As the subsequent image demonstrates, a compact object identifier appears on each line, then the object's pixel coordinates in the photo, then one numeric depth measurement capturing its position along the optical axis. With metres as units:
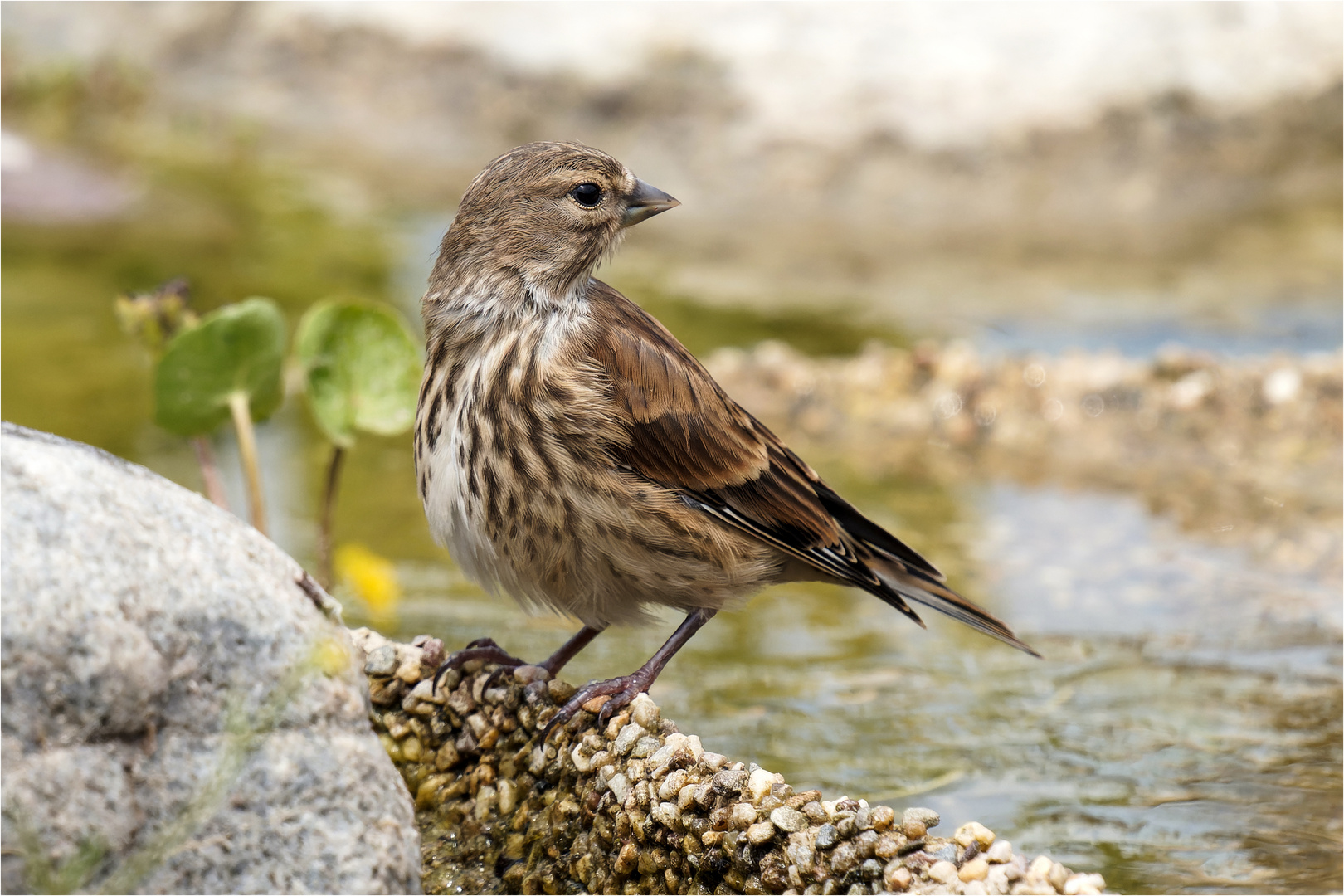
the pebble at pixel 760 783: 5.29
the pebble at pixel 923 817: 5.01
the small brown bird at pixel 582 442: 6.26
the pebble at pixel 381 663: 6.26
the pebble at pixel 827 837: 5.05
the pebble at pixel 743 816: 5.21
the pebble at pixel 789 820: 5.10
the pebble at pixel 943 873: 4.80
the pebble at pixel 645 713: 5.87
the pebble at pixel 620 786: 5.58
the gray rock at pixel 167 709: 4.36
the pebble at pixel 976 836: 5.00
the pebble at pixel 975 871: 4.82
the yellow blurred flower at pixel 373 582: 7.82
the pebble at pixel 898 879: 4.83
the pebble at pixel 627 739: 5.74
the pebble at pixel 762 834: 5.13
